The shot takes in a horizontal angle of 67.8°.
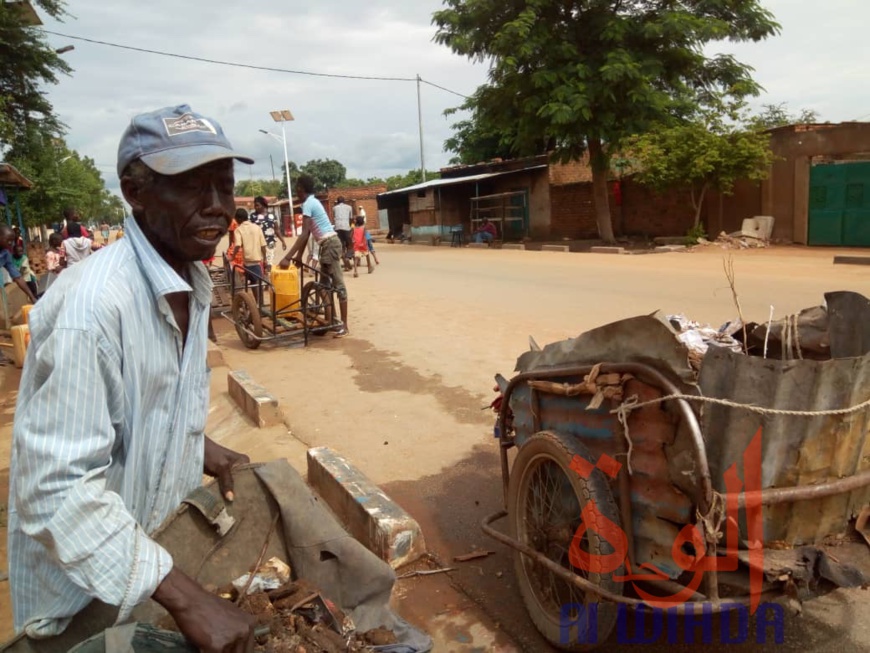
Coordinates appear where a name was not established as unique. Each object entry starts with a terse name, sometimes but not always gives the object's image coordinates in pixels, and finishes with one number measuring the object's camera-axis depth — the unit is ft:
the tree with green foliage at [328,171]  236.84
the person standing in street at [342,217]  47.26
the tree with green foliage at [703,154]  57.93
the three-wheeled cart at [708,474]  6.15
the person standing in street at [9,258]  28.86
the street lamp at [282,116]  107.33
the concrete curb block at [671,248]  62.13
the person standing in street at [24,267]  37.88
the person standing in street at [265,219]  41.75
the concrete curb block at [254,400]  17.15
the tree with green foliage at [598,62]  61.98
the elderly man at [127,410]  4.31
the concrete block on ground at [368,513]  10.26
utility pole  120.43
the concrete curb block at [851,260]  42.88
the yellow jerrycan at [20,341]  27.32
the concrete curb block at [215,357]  24.16
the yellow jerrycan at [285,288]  28.02
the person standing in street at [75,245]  36.58
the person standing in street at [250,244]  32.01
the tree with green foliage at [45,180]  70.08
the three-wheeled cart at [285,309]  27.07
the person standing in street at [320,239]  27.68
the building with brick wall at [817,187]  53.93
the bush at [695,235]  64.03
